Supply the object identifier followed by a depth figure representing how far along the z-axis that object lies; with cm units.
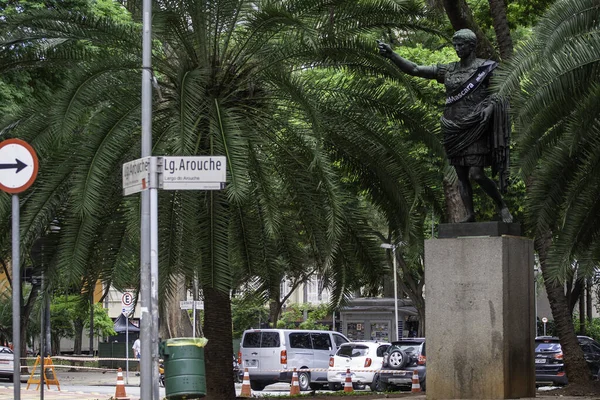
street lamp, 3553
